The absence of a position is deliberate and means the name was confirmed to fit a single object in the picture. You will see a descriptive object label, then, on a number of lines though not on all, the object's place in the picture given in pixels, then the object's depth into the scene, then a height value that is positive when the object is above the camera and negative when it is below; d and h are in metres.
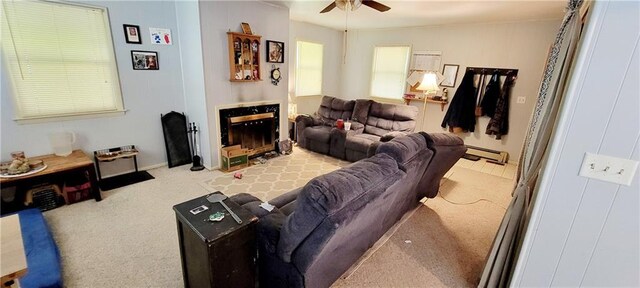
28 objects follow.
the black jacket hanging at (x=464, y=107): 4.95 -0.37
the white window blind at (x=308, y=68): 5.65 +0.24
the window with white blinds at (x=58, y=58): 2.66 +0.09
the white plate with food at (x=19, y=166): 2.54 -0.97
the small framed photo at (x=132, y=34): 3.26 +0.45
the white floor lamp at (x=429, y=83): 4.82 +0.05
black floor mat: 3.29 -1.36
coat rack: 4.56 +0.32
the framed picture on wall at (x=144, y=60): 3.40 +0.15
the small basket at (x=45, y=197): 2.67 -1.29
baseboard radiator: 4.78 -1.18
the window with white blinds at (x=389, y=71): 5.81 +0.28
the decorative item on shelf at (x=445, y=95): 5.27 -0.16
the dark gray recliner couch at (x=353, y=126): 4.45 -0.79
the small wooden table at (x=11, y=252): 1.34 -1.01
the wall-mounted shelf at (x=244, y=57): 3.70 +0.28
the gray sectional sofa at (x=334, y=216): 1.38 -0.79
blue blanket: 1.73 -1.32
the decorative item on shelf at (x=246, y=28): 3.77 +0.66
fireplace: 3.93 -0.77
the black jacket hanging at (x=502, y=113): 4.62 -0.40
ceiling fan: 2.79 +0.81
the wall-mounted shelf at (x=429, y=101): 5.28 -0.30
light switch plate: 1.16 -0.32
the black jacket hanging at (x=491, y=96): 4.71 -0.13
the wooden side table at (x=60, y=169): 2.54 -1.01
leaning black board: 3.85 -0.92
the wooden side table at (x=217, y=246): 1.34 -0.87
